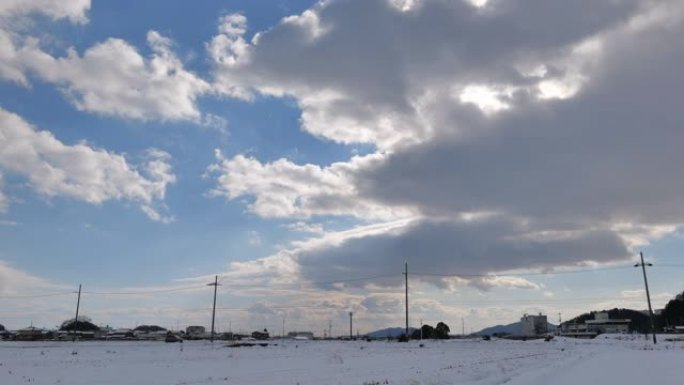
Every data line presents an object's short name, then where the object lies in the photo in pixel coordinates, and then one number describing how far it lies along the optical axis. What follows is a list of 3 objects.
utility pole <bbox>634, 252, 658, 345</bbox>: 101.62
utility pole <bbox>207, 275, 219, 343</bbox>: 134.62
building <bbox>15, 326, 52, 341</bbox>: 143.88
